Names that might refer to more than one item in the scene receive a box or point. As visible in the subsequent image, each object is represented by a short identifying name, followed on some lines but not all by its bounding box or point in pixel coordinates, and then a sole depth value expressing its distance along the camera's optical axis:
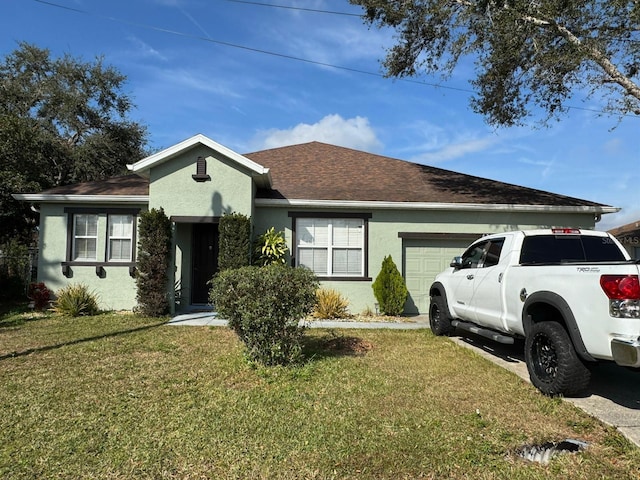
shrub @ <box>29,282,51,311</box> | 11.34
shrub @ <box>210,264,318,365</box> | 5.94
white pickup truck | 4.14
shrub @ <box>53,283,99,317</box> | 10.66
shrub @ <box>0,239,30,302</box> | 13.43
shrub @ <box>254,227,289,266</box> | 11.38
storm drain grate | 3.65
